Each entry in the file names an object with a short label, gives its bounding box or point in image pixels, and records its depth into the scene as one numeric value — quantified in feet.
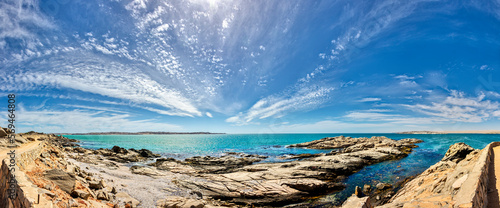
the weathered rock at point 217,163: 89.70
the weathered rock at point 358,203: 25.44
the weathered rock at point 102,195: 33.66
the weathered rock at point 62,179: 26.86
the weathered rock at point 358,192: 48.26
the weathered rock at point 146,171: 72.33
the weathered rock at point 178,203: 38.82
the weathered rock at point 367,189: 55.17
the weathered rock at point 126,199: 37.85
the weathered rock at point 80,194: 26.99
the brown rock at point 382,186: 57.14
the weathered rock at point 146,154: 136.15
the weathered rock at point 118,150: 129.98
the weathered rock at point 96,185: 37.76
